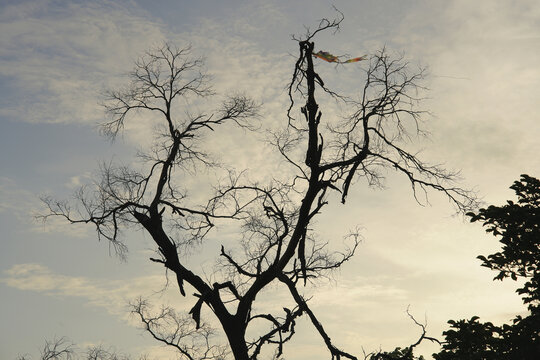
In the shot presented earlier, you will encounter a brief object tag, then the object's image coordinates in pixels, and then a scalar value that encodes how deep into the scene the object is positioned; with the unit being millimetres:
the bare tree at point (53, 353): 19594
